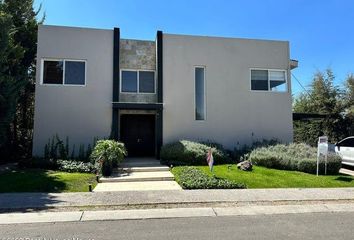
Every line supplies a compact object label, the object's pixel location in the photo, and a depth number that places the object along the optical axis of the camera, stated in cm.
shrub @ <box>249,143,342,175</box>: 1455
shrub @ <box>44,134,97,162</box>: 1628
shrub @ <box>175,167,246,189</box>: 1138
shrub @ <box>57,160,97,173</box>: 1416
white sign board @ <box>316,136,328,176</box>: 1383
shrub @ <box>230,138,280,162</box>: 1735
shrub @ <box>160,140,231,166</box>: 1563
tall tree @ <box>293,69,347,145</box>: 2585
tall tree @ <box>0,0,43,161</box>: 1916
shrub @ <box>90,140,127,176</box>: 1348
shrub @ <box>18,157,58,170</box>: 1468
